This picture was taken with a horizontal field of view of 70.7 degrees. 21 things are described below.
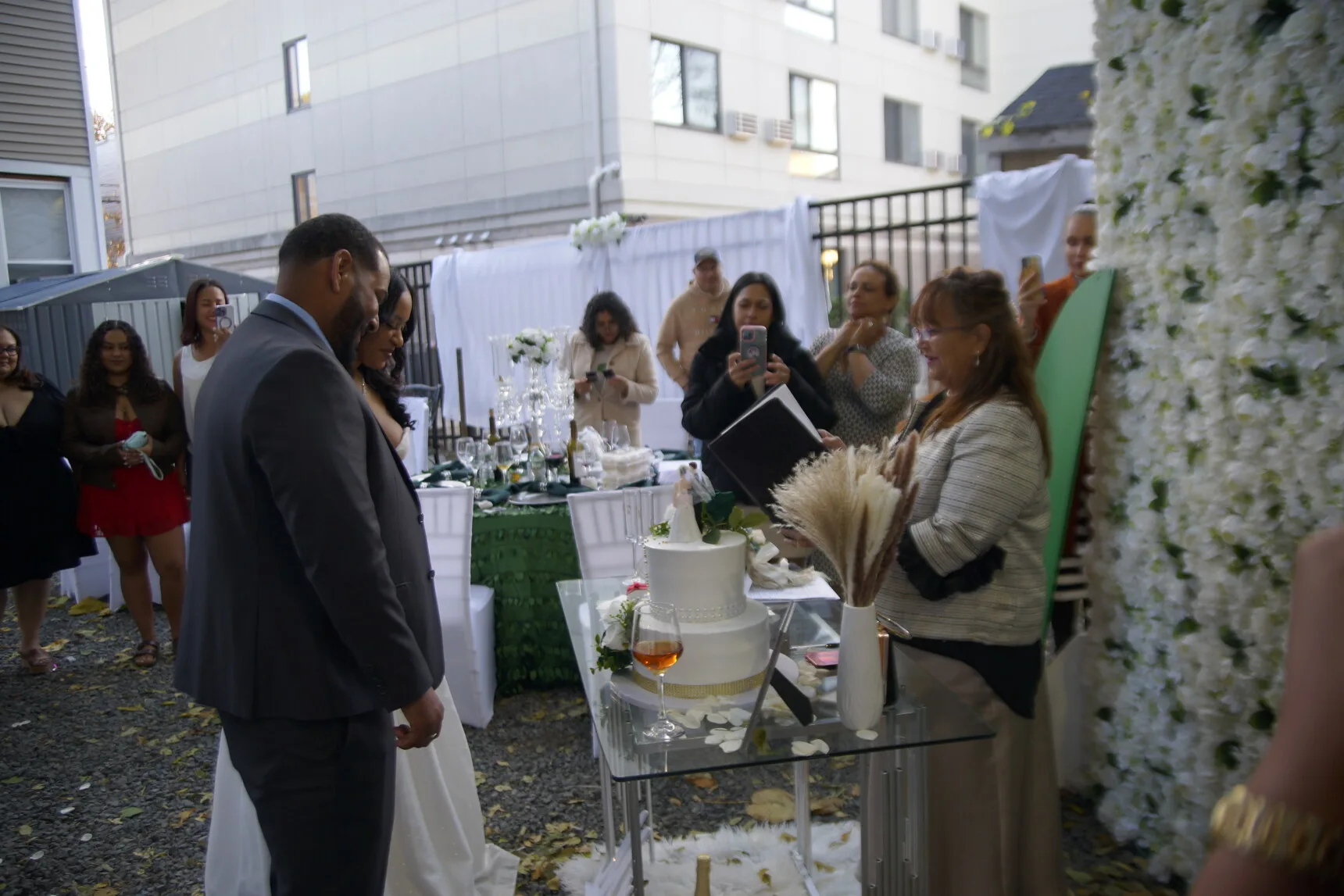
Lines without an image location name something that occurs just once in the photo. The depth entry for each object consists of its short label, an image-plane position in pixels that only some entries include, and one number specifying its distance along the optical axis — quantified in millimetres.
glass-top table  1676
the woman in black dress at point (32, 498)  4953
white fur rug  2801
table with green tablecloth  4176
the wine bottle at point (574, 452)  4617
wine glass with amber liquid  1810
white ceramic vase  1721
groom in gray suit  1651
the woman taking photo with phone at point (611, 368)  5453
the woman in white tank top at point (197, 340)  5008
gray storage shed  8625
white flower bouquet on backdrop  8945
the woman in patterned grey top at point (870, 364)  3861
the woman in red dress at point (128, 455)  4891
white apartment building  11766
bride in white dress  2604
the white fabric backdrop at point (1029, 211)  6082
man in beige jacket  6246
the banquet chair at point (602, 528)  3773
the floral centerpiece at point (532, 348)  4871
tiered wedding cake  1863
